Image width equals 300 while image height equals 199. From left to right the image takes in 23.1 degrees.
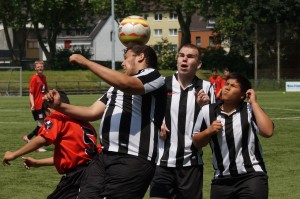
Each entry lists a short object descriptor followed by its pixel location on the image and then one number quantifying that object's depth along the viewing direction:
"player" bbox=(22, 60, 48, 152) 18.09
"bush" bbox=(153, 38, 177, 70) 74.00
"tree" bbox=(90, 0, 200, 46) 74.69
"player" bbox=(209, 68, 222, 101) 24.82
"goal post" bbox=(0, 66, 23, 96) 58.06
